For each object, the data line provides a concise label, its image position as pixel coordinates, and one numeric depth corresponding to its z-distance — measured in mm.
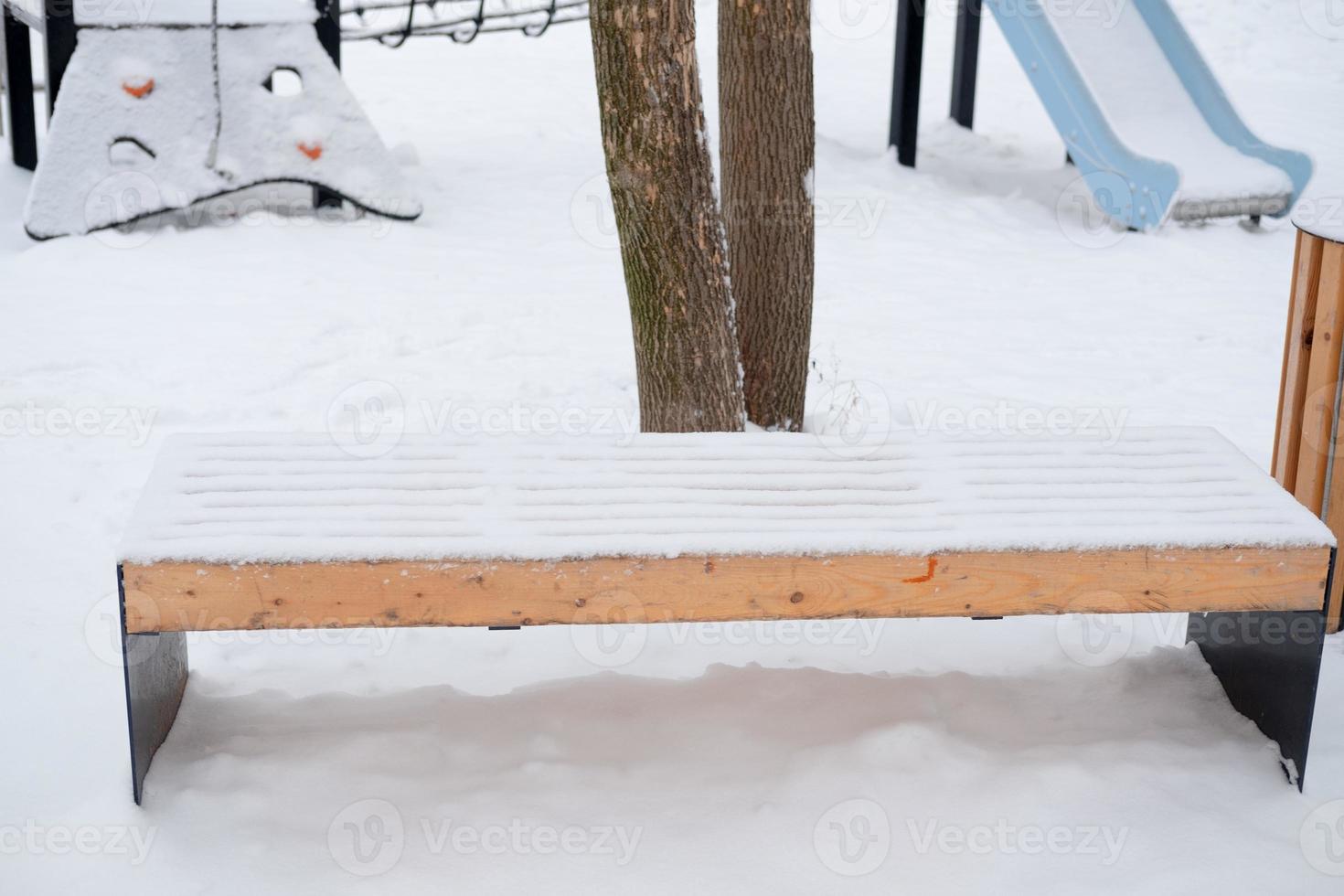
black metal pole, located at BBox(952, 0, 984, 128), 8276
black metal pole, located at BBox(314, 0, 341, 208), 6664
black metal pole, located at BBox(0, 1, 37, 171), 6512
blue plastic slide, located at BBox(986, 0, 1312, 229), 7086
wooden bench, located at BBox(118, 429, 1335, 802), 2447
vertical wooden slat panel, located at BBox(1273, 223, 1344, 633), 3145
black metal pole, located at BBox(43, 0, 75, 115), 6133
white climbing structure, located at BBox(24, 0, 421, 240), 6066
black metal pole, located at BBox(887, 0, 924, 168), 7637
